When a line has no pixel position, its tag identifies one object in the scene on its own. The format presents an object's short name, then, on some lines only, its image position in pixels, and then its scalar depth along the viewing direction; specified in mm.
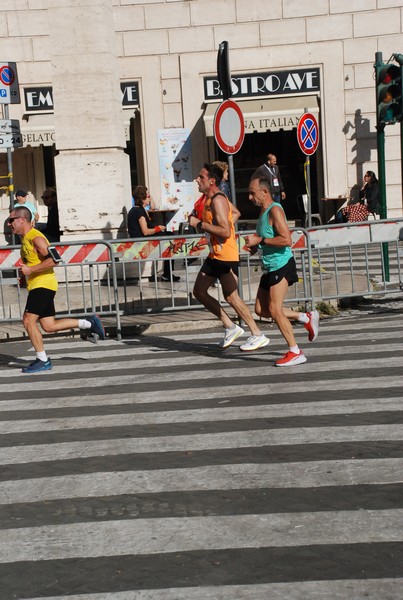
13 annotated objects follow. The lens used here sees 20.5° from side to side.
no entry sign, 13391
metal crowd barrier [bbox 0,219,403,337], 12992
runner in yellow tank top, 10500
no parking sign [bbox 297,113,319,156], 21203
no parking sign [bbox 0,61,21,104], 17500
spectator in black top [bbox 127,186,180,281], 15983
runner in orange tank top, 10828
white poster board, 26719
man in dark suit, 20414
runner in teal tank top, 10055
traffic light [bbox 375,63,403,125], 14398
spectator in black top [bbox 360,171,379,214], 25438
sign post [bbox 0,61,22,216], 17516
